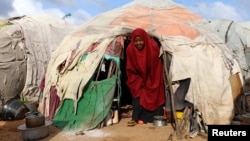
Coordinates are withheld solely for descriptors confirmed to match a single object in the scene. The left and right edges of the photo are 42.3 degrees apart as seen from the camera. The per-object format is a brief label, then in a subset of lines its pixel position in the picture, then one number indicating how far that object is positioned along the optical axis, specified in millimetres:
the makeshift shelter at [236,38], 10414
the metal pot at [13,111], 7199
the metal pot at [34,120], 5332
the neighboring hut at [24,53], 8148
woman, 6312
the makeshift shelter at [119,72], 5855
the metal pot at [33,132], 5395
